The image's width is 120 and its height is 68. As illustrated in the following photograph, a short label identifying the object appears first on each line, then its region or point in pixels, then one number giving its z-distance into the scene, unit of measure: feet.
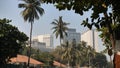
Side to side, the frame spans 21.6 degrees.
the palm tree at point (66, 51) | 353.51
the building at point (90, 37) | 576.61
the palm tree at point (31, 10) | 207.31
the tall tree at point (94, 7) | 33.09
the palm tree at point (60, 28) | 283.77
